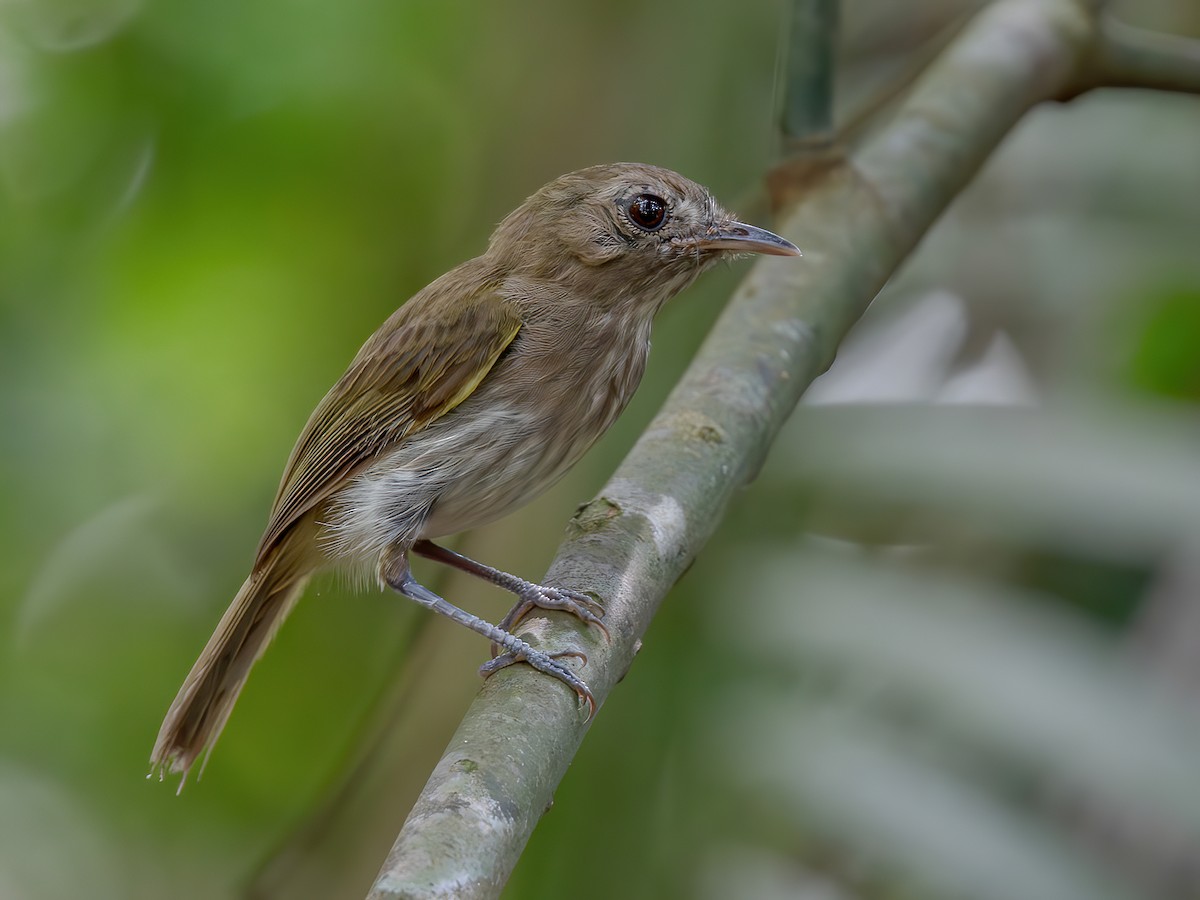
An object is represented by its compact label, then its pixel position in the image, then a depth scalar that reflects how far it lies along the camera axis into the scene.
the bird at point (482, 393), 5.28
